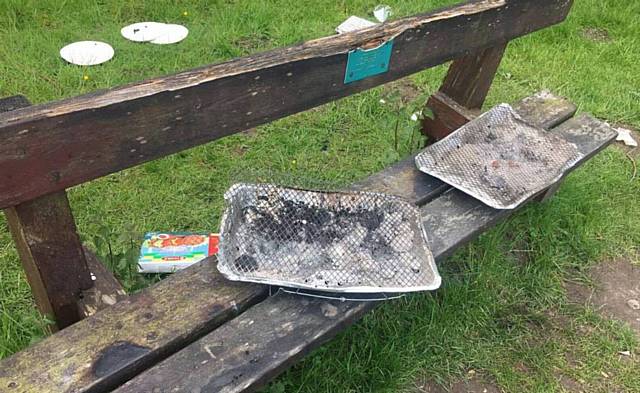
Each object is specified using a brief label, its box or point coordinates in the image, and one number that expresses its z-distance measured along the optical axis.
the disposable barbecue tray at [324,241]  1.75
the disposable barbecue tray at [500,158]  2.17
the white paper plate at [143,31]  3.76
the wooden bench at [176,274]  1.41
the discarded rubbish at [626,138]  3.48
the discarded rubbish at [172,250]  2.27
